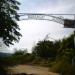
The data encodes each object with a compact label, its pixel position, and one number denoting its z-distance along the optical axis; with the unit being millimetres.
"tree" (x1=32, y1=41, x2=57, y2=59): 21017
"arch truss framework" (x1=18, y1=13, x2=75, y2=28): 12902
